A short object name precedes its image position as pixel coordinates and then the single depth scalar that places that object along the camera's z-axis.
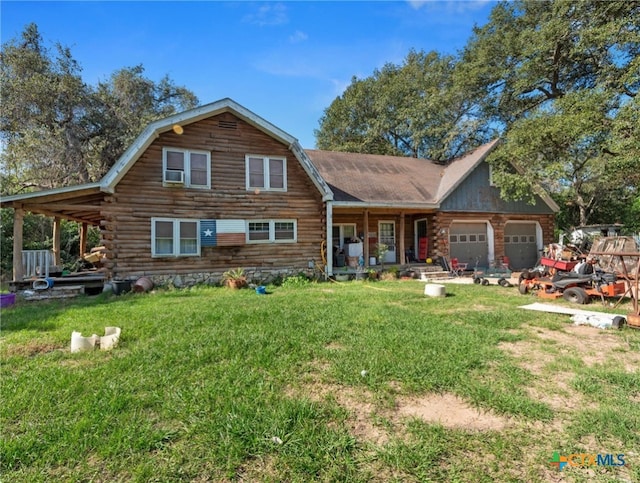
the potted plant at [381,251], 14.24
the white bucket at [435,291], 9.42
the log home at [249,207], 11.01
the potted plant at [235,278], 11.31
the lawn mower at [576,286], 8.05
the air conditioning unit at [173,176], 11.43
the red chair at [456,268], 14.86
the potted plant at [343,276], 13.38
